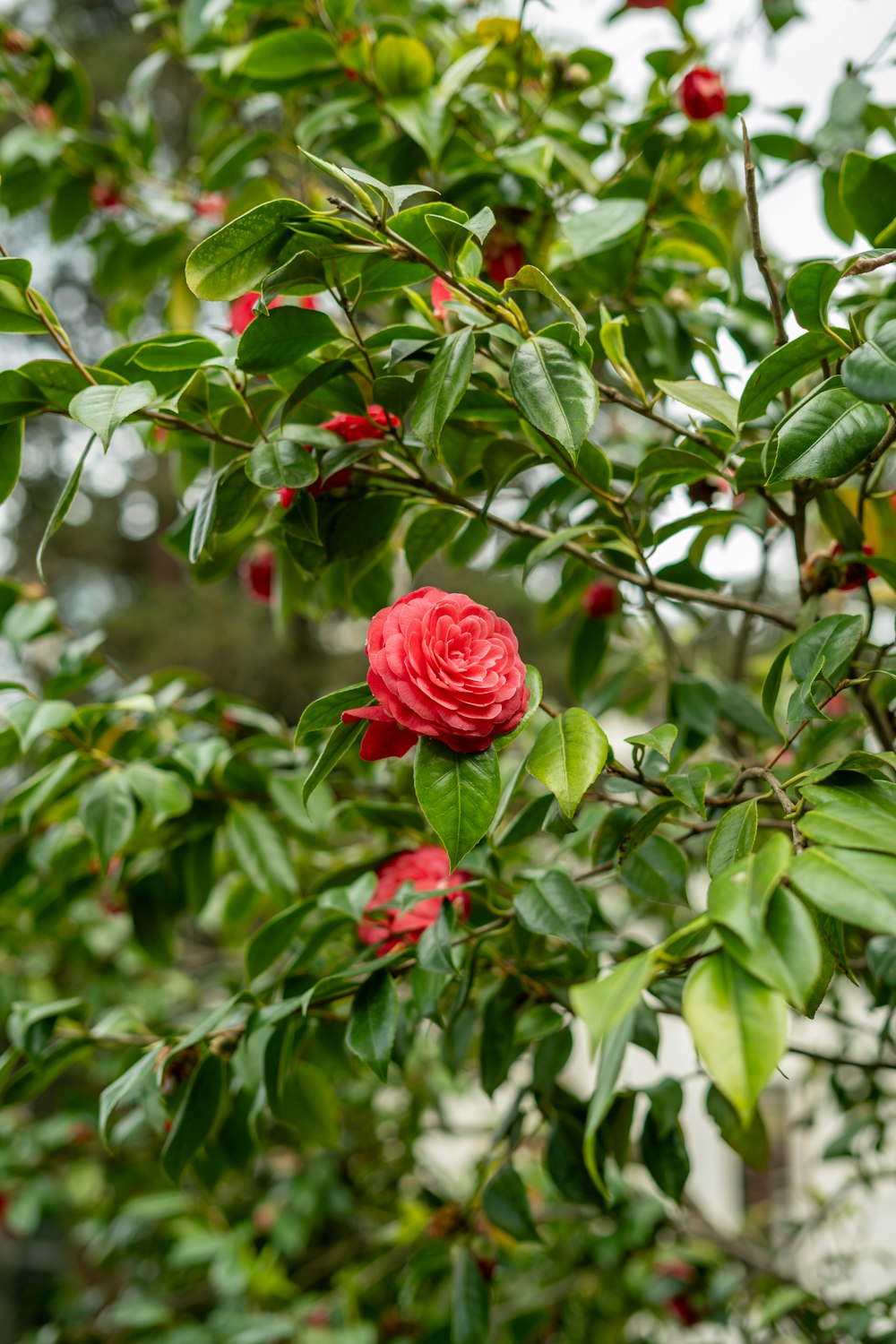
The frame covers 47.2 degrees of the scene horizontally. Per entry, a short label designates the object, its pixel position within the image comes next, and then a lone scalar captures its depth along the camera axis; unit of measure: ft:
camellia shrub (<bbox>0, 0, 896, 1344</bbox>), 1.81
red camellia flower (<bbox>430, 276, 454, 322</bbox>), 2.35
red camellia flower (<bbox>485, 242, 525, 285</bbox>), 3.19
